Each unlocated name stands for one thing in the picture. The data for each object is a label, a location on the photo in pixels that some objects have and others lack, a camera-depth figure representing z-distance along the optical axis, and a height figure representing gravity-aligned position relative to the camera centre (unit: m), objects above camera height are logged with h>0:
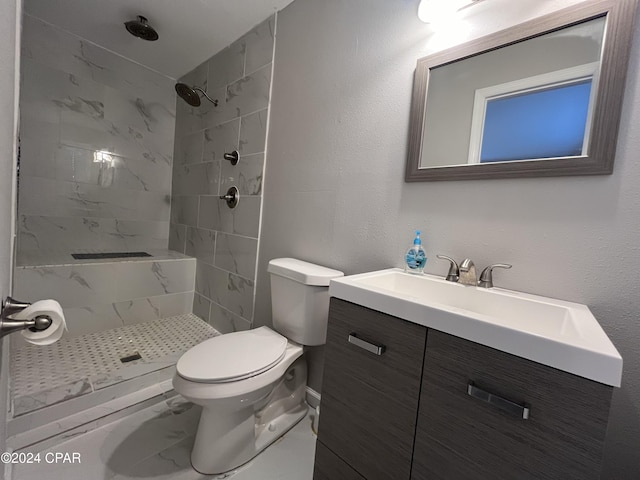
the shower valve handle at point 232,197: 1.91 +0.16
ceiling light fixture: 0.96 +0.84
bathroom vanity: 0.48 -0.32
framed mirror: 0.75 +0.48
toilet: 1.00 -0.60
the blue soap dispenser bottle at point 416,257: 1.05 -0.09
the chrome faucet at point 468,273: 0.92 -0.12
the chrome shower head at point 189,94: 1.88 +0.87
